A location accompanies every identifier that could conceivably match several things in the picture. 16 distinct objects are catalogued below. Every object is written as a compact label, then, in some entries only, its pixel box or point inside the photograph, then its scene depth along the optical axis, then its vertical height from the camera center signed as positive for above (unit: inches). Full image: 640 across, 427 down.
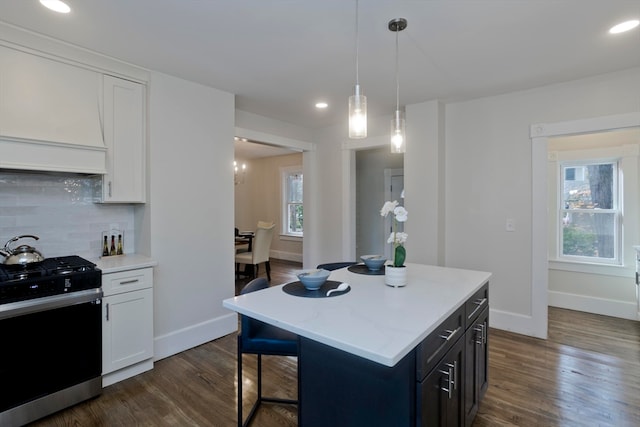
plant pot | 73.1 -14.8
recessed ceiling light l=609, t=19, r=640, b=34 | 82.3 +49.0
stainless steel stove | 75.3 -31.8
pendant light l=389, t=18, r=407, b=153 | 91.7 +22.9
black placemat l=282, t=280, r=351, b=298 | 67.0 -17.3
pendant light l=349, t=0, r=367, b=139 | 72.1 +22.6
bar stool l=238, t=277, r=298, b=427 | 70.1 -28.6
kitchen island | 47.8 -22.4
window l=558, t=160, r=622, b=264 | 155.5 +0.0
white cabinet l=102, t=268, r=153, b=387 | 93.6 -34.3
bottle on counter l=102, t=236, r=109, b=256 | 111.0 -12.5
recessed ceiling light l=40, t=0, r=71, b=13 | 73.9 +48.7
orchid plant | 72.4 -6.6
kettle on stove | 85.2 -11.5
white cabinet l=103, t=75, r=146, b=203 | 102.0 +23.8
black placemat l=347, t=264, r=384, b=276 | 88.4 -16.6
